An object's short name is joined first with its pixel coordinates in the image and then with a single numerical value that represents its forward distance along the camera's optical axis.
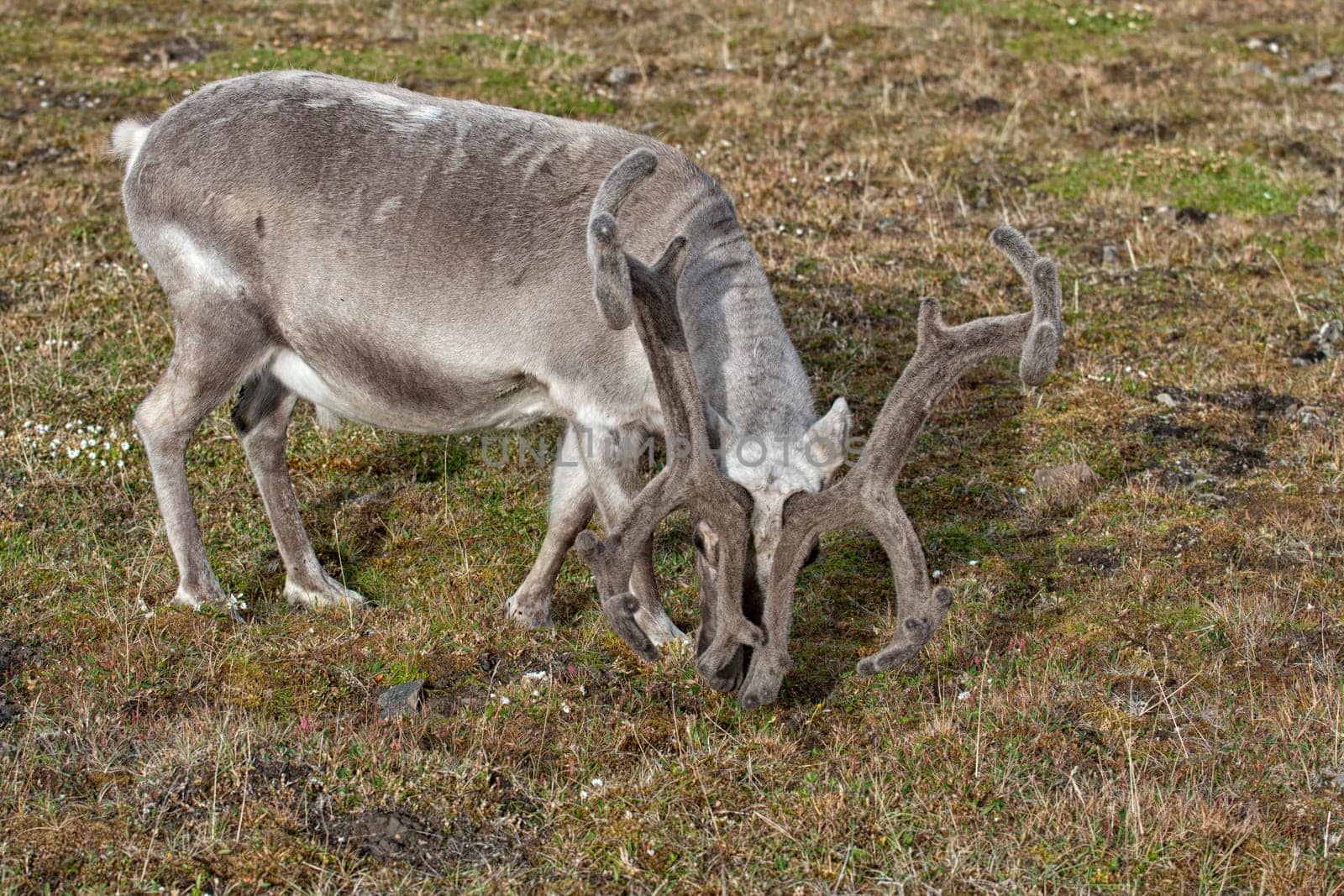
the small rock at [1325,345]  9.30
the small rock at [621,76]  14.28
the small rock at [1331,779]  5.06
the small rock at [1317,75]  14.88
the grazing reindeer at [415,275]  6.07
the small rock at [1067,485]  7.64
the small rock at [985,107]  13.88
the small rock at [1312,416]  8.38
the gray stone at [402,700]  5.68
